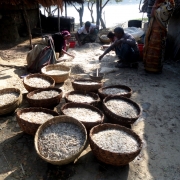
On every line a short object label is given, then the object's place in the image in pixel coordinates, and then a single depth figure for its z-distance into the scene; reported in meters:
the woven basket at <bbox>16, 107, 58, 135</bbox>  2.63
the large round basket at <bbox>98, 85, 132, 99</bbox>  3.55
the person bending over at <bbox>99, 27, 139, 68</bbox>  5.31
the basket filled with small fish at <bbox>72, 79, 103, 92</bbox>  3.76
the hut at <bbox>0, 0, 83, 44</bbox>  6.16
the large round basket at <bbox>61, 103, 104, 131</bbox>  2.74
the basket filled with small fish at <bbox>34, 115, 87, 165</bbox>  2.25
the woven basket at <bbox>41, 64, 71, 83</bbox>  4.37
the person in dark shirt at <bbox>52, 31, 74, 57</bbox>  5.71
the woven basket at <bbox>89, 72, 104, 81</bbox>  4.41
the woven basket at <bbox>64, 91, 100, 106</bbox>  3.38
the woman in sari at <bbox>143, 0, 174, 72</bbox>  4.58
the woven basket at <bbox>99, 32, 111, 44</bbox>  8.07
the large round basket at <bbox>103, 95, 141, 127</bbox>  2.90
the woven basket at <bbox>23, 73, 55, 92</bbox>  3.74
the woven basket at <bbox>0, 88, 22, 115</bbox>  3.15
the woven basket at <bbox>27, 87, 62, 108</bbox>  3.24
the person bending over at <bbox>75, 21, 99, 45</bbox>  7.84
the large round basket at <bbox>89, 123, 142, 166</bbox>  2.18
